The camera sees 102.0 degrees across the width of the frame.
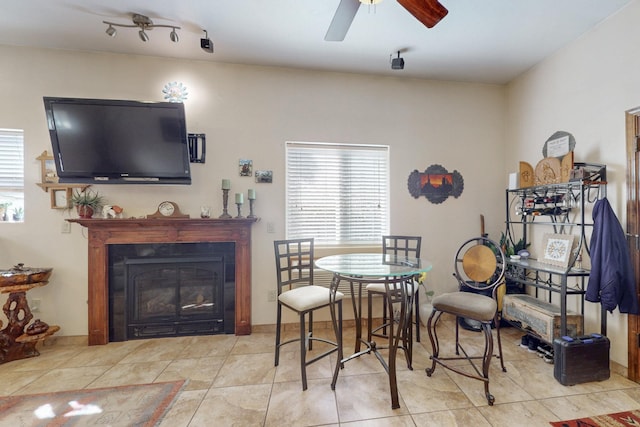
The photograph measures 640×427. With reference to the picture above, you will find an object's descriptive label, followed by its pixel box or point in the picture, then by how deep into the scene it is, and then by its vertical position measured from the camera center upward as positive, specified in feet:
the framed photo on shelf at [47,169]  8.62 +1.47
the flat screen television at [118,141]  8.04 +2.31
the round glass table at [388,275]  5.86 -1.48
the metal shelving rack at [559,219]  7.21 -0.40
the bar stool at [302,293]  6.50 -2.31
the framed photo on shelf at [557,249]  7.92 -1.30
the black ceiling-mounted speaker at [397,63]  8.63 +4.91
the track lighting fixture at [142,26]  7.23 +5.36
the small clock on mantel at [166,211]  9.00 +0.03
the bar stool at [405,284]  7.33 -2.34
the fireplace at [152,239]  8.62 -0.95
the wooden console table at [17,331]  7.72 -3.60
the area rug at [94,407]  5.45 -4.38
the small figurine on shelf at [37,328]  7.97 -3.56
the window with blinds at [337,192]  10.20 +0.73
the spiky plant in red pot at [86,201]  8.55 +0.39
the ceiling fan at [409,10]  4.93 +3.94
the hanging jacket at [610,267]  6.39 -1.50
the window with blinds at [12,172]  8.66 +1.39
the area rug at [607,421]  5.24 -4.40
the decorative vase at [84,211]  8.53 +0.06
